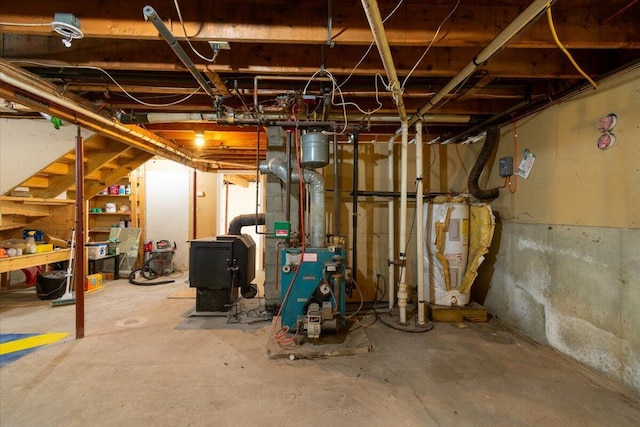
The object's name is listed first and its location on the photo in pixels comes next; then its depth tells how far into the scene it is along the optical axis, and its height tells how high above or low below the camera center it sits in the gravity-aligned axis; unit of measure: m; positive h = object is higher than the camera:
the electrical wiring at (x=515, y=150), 2.81 +0.67
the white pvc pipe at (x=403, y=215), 2.79 +0.00
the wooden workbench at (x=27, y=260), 3.05 -0.56
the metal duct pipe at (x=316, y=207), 2.61 +0.07
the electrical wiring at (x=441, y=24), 1.73 +1.21
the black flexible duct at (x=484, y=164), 3.02 +0.56
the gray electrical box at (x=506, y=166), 2.86 +0.51
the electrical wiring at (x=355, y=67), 2.01 +1.12
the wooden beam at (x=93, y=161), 3.85 +0.78
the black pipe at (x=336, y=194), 2.96 +0.23
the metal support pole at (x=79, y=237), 2.54 -0.22
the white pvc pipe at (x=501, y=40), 1.27 +0.97
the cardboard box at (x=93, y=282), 3.95 -1.00
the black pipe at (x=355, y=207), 3.06 +0.09
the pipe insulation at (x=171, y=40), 1.33 +0.99
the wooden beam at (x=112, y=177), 4.57 +0.63
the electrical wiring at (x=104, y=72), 1.99 +1.10
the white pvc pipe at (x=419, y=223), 2.83 -0.09
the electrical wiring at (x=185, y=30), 1.65 +1.13
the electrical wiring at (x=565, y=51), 1.28 +0.94
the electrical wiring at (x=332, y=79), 2.05 +1.07
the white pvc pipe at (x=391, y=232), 3.19 -0.21
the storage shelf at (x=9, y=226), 3.78 -0.17
